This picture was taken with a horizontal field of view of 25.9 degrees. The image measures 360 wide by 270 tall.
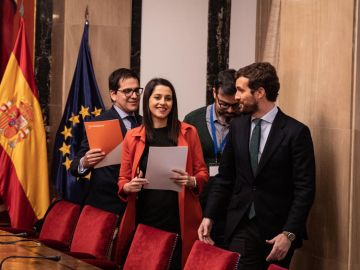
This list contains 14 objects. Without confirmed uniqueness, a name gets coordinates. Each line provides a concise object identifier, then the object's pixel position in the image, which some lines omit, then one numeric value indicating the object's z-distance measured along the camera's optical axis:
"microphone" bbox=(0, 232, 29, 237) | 4.93
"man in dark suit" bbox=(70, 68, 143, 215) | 5.60
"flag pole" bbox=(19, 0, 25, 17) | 7.27
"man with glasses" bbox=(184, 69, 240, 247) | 5.39
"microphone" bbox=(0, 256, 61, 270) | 4.11
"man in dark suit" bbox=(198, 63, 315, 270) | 4.28
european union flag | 7.13
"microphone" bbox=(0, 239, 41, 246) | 4.65
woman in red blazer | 4.96
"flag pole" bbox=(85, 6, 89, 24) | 7.27
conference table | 3.95
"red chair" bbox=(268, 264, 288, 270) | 3.07
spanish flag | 7.11
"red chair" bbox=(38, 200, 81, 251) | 5.31
